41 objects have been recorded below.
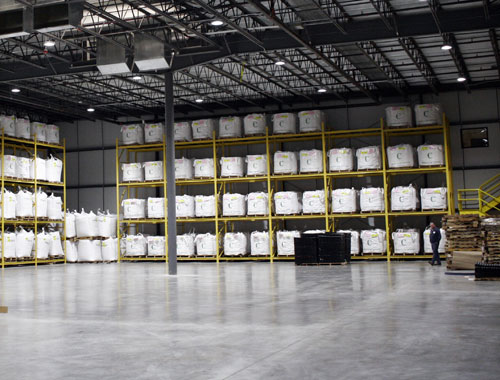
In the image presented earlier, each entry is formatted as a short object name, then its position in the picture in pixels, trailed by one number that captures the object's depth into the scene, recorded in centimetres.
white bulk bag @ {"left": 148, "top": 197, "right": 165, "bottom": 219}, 2464
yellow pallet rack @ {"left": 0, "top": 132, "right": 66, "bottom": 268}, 2274
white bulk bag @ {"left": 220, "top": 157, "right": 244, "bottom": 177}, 2391
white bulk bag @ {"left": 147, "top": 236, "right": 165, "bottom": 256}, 2450
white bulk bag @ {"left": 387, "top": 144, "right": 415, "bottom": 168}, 2188
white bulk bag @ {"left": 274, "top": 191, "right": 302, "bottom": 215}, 2292
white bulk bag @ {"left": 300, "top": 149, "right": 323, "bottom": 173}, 2289
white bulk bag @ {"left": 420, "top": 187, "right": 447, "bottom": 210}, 2139
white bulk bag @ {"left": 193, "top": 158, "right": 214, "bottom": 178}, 2434
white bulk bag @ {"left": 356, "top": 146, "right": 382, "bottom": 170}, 2223
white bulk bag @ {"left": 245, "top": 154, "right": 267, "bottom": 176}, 2362
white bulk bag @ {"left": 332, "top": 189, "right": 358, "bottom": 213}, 2230
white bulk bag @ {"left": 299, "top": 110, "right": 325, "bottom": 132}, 2327
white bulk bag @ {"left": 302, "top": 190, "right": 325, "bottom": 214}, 2261
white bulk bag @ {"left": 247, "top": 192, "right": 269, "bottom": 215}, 2336
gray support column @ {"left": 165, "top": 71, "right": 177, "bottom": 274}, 1712
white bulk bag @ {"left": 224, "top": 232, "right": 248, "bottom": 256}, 2334
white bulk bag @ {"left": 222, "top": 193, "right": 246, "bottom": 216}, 2366
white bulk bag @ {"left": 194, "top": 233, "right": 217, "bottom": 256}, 2383
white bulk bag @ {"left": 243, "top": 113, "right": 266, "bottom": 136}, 2403
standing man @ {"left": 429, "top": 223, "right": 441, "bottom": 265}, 1856
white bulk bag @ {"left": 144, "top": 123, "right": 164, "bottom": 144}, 2530
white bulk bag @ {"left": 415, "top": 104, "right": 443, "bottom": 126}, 2197
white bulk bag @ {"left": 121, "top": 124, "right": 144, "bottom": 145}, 2546
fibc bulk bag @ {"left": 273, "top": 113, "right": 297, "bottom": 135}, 2369
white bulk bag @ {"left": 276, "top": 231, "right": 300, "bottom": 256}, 2259
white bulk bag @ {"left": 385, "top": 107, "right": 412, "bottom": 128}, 2233
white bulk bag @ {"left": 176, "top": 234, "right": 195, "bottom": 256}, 2416
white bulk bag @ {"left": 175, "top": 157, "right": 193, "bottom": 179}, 2467
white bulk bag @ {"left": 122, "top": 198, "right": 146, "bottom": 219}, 2500
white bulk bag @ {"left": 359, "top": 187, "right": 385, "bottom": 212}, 2195
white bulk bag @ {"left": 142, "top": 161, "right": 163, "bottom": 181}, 2498
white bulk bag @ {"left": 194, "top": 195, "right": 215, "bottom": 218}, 2405
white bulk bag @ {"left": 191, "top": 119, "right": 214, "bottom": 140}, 2462
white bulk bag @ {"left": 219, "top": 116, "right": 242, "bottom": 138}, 2427
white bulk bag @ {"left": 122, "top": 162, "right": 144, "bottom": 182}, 2525
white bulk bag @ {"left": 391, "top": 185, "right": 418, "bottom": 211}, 2166
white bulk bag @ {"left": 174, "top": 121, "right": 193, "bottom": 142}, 2492
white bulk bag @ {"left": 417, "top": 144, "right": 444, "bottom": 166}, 2158
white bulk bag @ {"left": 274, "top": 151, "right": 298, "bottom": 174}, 2320
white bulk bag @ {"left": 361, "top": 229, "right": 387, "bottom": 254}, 2173
